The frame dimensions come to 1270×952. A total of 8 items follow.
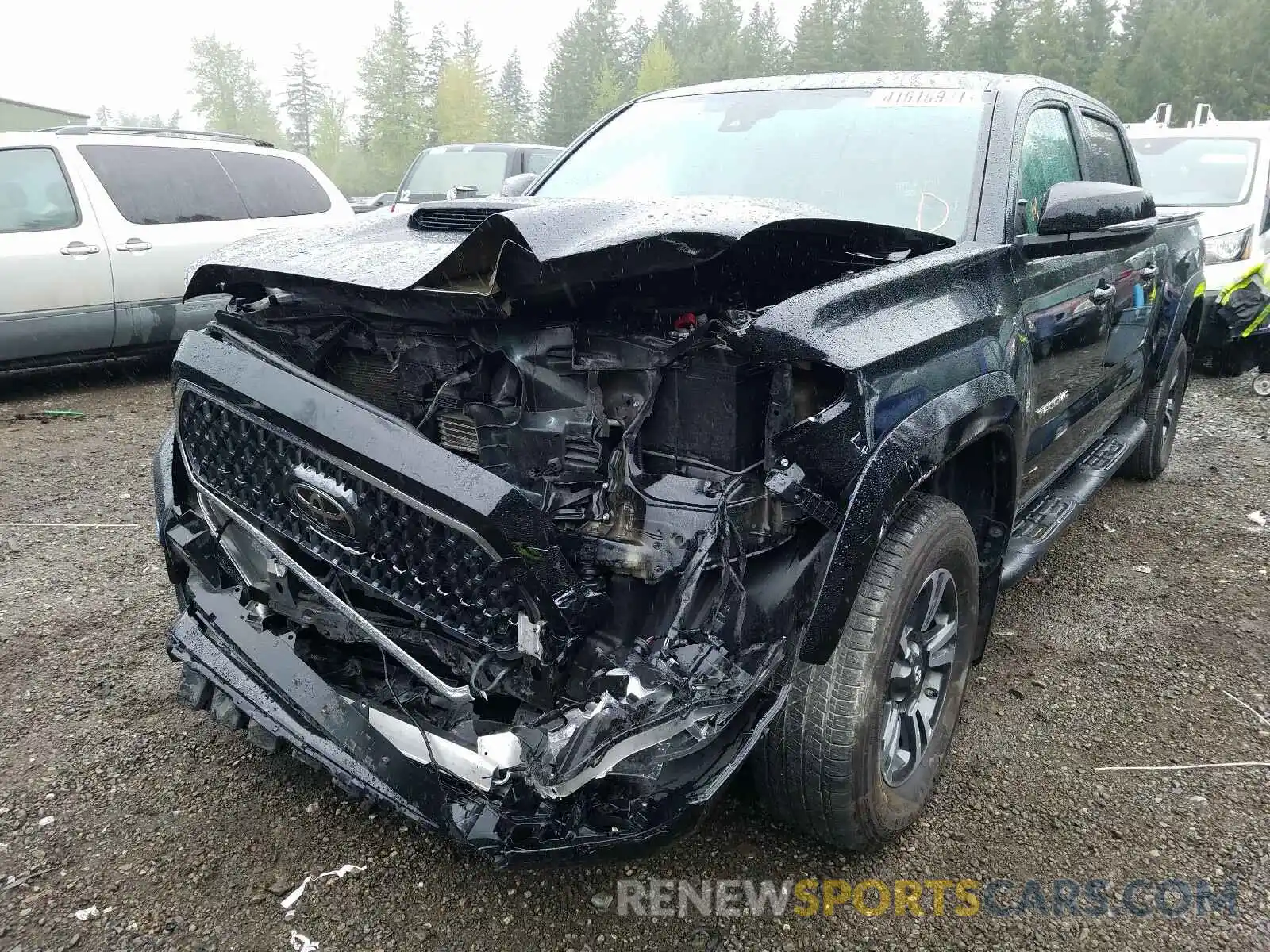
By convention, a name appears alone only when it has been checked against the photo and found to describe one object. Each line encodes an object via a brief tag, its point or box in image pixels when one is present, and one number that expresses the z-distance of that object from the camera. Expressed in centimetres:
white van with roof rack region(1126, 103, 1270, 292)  748
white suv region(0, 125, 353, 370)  618
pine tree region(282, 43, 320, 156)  7996
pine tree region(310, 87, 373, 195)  6331
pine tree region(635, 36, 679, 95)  6044
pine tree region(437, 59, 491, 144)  6200
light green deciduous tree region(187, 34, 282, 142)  7356
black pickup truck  179
